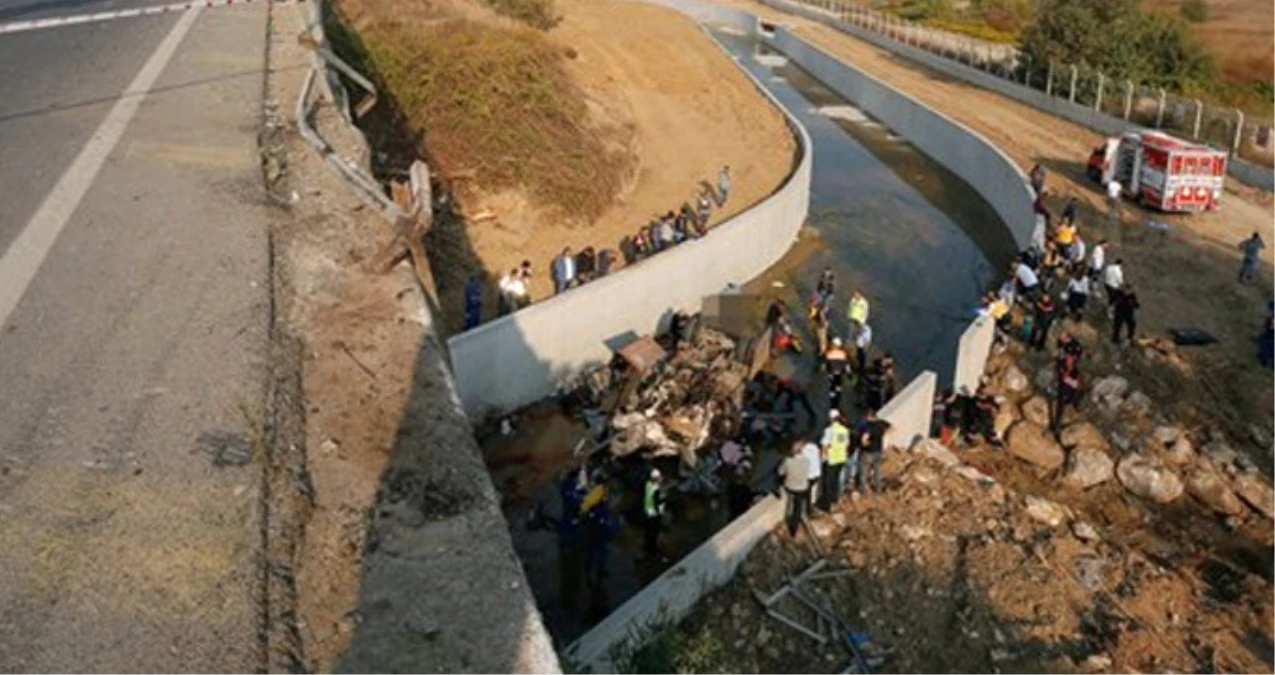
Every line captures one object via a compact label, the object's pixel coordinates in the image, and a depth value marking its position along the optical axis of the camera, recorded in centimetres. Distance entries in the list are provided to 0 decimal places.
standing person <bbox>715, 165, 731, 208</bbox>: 2811
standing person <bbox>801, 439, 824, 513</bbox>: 1352
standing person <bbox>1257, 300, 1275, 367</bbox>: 1912
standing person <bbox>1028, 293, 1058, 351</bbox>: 1972
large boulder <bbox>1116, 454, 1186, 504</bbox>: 1644
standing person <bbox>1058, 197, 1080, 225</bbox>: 2432
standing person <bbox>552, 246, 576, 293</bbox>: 2066
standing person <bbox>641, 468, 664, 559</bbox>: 1423
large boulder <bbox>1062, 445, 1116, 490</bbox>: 1681
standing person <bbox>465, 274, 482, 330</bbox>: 1856
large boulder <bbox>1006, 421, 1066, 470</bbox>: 1728
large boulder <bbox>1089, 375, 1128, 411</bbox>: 1820
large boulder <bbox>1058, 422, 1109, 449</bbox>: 1738
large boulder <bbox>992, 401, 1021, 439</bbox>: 1811
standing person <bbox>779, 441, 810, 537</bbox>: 1341
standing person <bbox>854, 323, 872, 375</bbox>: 1997
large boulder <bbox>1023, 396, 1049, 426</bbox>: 1816
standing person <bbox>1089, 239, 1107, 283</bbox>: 2181
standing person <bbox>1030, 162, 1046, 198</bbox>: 2807
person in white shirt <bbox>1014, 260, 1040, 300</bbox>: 2078
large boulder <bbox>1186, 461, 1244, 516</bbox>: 1619
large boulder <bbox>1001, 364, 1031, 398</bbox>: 1908
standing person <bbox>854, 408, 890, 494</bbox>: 1492
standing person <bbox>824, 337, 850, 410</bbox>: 1853
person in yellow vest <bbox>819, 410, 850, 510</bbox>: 1404
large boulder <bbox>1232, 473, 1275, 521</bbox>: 1595
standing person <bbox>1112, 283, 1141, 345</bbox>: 1952
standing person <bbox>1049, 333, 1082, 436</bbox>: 1769
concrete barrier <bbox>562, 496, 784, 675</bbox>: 1106
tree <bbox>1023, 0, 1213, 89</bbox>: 4009
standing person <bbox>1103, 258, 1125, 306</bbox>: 2020
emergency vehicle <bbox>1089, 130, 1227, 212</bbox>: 2647
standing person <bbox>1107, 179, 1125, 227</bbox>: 2709
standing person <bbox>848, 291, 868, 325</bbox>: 2061
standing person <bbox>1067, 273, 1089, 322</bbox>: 2042
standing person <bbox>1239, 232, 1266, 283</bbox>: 2223
